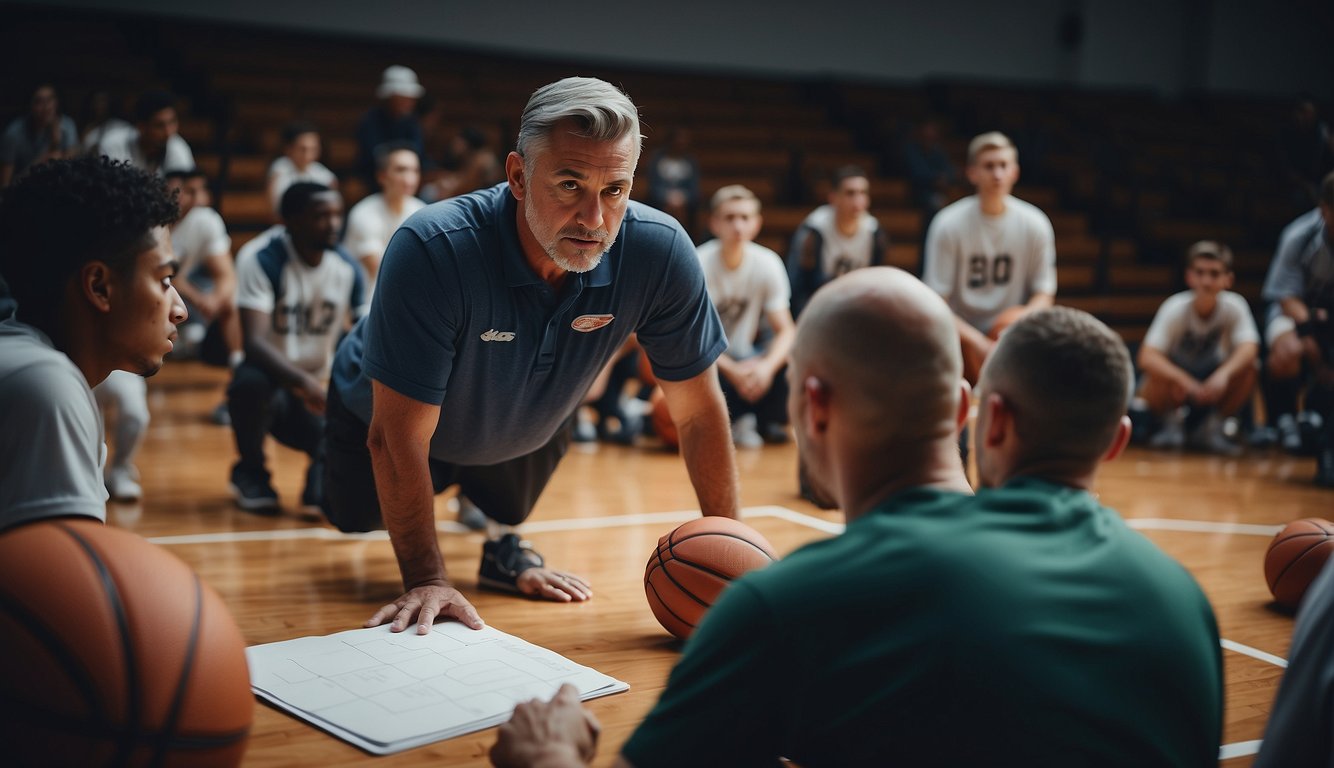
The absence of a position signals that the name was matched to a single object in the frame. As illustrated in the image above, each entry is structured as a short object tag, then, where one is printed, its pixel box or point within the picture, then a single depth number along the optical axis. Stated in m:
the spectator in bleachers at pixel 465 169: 7.55
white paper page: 2.27
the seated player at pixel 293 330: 4.64
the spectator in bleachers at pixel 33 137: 7.50
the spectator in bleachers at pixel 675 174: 10.09
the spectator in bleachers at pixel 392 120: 8.92
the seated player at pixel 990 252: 6.17
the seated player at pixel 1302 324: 6.32
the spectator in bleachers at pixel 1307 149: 9.23
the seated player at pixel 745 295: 6.53
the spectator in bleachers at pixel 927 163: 11.48
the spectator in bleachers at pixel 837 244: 7.27
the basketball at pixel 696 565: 2.79
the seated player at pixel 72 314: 1.81
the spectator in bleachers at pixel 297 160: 7.87
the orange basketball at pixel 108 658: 1.73
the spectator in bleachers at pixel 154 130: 6.69
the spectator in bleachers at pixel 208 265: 5.82
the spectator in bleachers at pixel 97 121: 7.39
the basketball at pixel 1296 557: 3.40
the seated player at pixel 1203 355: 6.63
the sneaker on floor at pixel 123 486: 4.54
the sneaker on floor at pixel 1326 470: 5.70
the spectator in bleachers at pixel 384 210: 6.48
